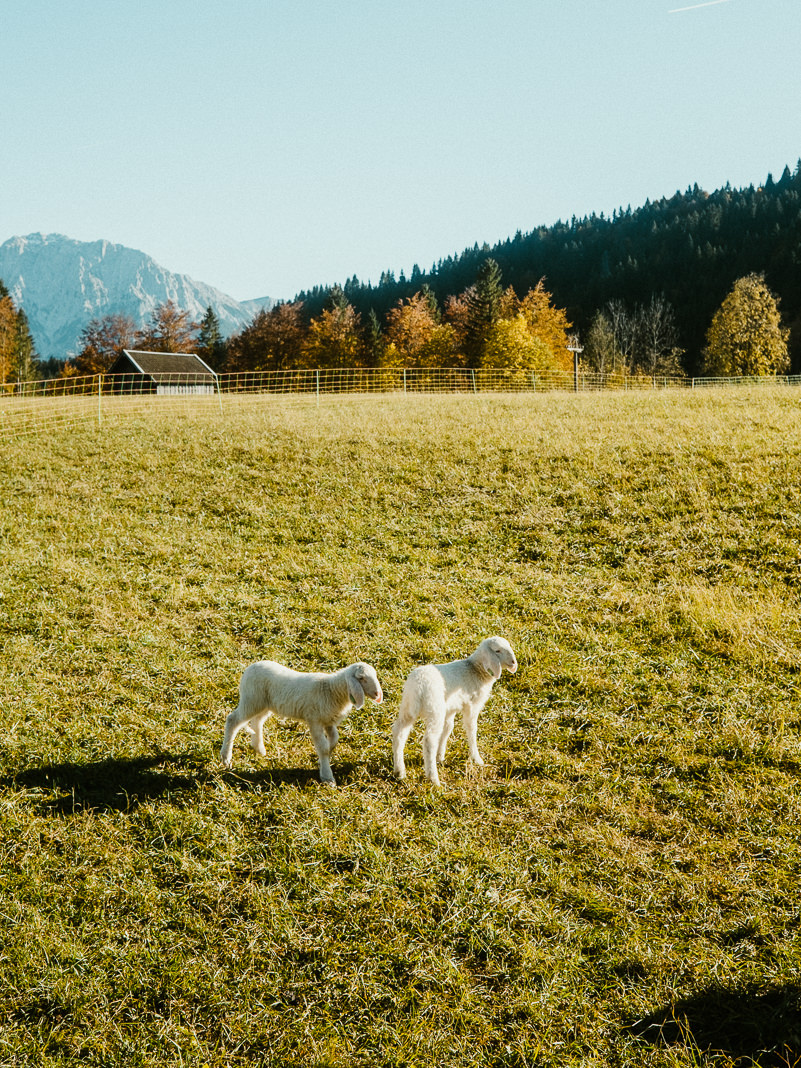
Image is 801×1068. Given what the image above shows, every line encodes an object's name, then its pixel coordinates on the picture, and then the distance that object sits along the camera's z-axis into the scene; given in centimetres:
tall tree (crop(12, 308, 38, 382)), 7155
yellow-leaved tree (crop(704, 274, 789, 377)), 5291
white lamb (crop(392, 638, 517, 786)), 486
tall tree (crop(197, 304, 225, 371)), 8081
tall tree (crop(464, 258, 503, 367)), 6034
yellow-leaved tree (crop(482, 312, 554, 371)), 5081
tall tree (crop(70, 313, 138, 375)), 6788
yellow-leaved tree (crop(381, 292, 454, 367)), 6097
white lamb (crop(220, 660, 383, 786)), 495
